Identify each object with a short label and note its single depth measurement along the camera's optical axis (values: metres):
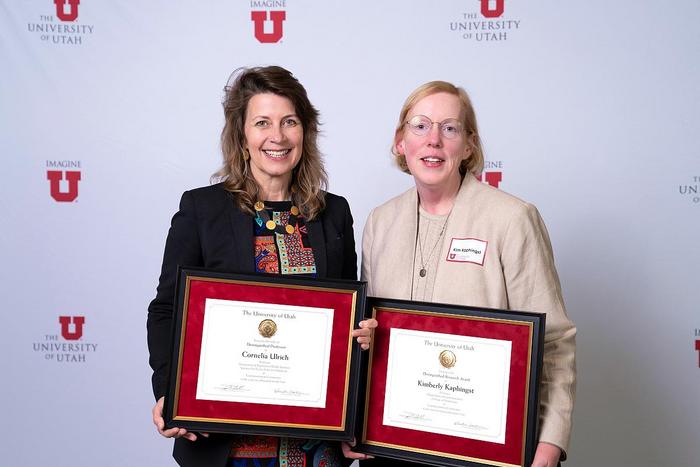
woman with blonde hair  1.98
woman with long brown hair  2.02
